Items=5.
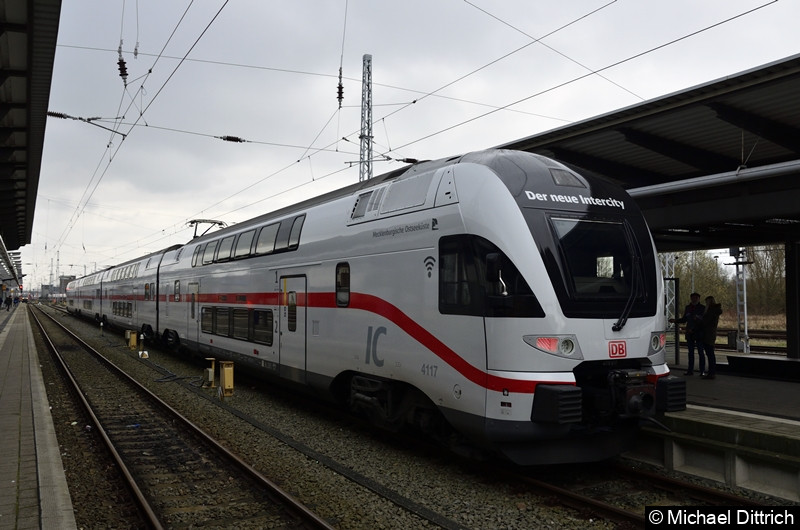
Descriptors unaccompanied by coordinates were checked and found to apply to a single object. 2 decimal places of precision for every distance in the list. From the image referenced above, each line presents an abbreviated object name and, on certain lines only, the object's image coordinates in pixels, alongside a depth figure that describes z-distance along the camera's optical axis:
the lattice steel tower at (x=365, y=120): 18.47
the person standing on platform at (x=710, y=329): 10.62
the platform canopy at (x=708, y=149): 8.00
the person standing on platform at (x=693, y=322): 10.89
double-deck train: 5.67
